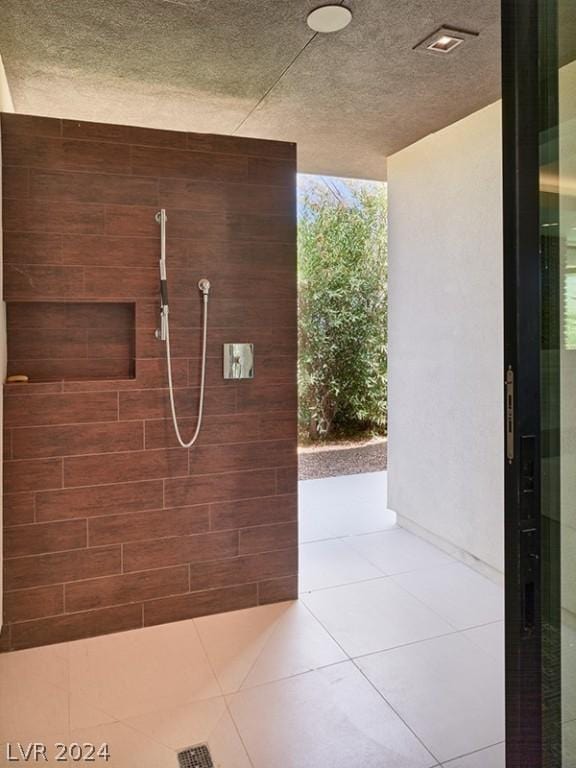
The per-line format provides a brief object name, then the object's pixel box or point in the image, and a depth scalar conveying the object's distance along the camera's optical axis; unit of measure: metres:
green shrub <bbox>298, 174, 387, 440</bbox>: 5.15
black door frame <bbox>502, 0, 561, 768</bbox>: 1.09
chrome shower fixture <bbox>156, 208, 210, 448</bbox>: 2.45
